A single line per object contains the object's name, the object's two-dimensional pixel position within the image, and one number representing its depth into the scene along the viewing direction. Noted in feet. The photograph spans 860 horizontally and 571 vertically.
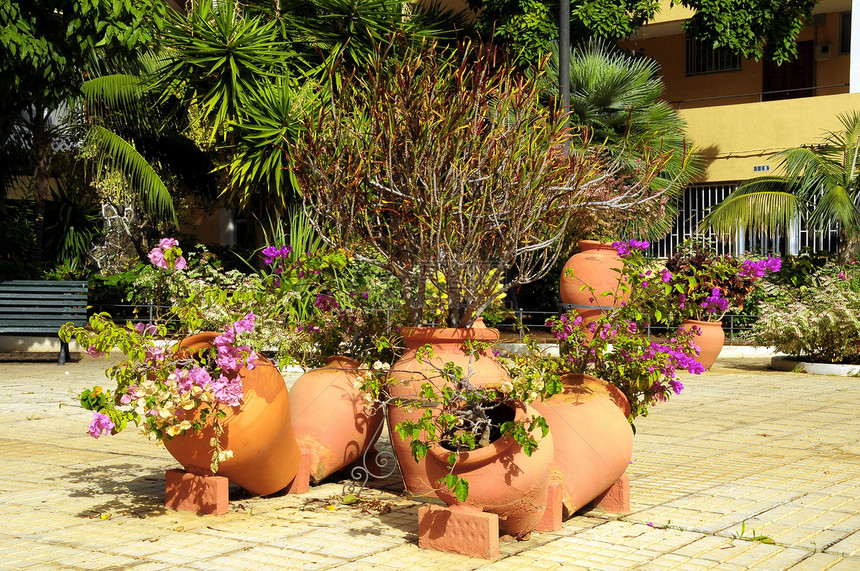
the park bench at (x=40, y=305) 45.16
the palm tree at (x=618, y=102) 57.16
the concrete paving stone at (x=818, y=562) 14.06
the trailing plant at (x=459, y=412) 14.40
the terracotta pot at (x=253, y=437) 16.71
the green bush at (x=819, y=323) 43.34
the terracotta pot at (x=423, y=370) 17.03
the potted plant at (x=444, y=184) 17.22
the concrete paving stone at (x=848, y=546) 14.93
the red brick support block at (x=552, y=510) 15.98
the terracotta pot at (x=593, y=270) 39.34
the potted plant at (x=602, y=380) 16.74
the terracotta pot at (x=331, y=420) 19.24
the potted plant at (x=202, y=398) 15.76
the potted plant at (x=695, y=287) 18.11
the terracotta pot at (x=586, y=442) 16.69
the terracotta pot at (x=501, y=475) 14.58
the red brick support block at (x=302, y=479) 18.75
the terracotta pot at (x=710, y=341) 43.91
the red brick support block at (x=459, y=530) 14.39
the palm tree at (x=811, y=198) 53.47
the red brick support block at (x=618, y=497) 17.33
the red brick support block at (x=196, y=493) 16.89
